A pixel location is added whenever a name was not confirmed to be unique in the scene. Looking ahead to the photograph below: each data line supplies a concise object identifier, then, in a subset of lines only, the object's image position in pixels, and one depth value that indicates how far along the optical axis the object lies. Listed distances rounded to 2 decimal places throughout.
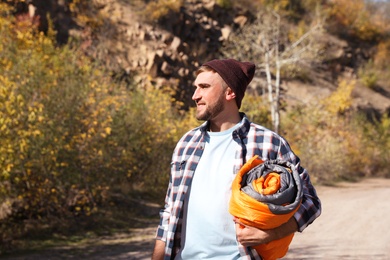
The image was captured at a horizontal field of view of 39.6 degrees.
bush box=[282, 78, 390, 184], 21.47
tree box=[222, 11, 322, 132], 22.19
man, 2.36
